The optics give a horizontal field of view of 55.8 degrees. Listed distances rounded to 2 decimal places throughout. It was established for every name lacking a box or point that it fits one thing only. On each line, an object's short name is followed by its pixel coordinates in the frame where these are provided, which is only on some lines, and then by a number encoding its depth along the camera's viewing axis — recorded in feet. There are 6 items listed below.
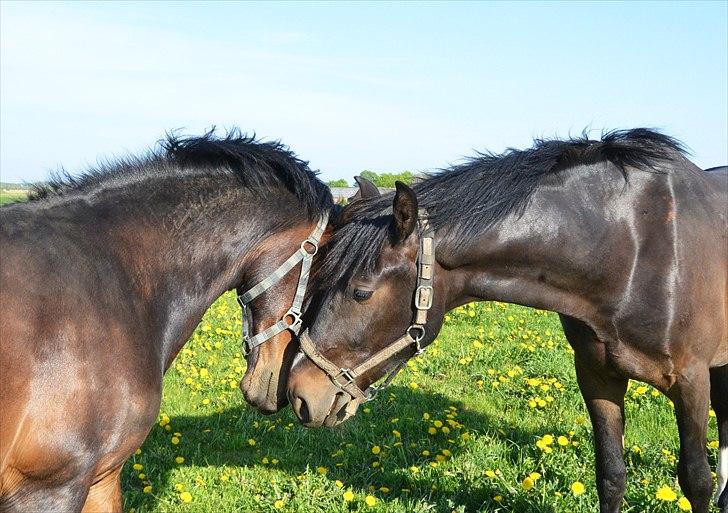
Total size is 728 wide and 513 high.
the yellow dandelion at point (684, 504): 11.85
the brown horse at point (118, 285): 7.66
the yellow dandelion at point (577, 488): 12.59
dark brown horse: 9.89
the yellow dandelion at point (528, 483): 13.01
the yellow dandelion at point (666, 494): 11.44
